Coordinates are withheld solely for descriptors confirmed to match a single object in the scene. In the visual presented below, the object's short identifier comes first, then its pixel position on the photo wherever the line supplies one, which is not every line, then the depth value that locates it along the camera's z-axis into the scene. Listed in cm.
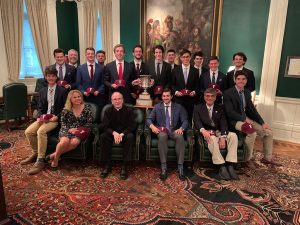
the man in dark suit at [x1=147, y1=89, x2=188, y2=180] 344
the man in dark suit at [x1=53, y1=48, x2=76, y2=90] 427
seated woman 347
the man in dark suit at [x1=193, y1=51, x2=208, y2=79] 439
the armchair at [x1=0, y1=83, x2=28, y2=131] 513
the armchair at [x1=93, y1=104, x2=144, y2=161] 353
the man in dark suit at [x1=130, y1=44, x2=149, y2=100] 432
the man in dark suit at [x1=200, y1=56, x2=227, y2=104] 410
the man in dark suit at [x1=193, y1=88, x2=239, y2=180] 344
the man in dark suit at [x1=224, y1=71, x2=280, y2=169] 367
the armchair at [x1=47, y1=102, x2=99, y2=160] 357
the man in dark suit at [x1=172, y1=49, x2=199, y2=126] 405
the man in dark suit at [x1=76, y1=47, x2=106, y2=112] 416
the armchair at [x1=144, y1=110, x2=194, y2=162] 352
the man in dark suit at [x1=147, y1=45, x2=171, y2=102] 425
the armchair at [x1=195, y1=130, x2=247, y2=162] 352
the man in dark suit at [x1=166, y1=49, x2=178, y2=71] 463
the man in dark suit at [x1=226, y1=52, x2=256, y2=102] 410
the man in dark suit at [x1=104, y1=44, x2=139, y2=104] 412
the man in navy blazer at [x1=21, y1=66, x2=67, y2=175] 360
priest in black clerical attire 344
